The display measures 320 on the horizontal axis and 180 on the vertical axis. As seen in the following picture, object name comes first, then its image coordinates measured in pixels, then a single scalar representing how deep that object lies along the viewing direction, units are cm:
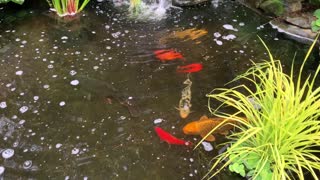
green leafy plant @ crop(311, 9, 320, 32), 372
